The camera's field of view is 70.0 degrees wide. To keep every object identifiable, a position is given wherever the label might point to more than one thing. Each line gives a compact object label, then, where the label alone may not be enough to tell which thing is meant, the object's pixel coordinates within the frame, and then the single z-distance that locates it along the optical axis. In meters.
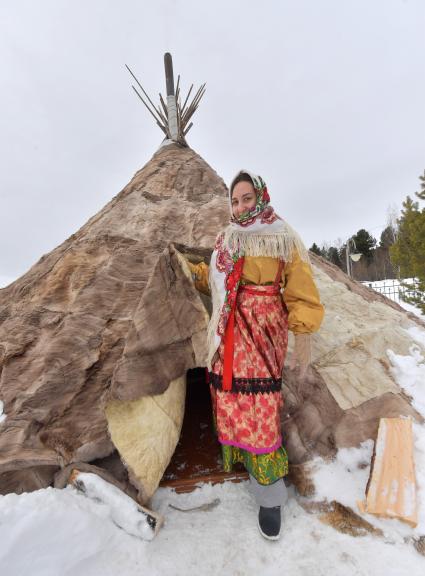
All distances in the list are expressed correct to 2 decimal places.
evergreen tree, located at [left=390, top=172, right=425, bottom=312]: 7.42
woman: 1.75
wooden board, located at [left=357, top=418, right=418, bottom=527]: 1.61
